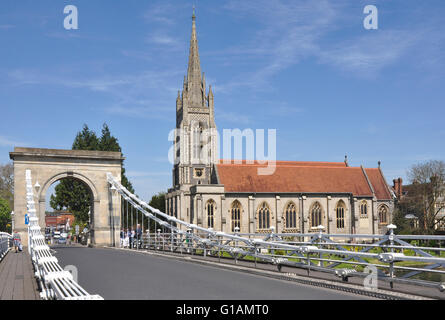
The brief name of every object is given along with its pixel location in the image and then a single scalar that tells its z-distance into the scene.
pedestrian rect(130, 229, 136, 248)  31.81
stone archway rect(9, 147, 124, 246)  30.48
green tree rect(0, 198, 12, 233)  79.27
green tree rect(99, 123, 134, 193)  61.67
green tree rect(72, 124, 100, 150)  60.69
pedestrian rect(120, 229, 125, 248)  32.67
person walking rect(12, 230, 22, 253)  26.10
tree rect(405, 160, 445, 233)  51.47
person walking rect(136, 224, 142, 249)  30.05
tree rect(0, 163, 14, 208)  74.88
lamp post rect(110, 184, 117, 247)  32.97
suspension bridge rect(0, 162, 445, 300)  8.89
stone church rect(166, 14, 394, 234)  58.19
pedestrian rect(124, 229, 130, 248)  32.34
